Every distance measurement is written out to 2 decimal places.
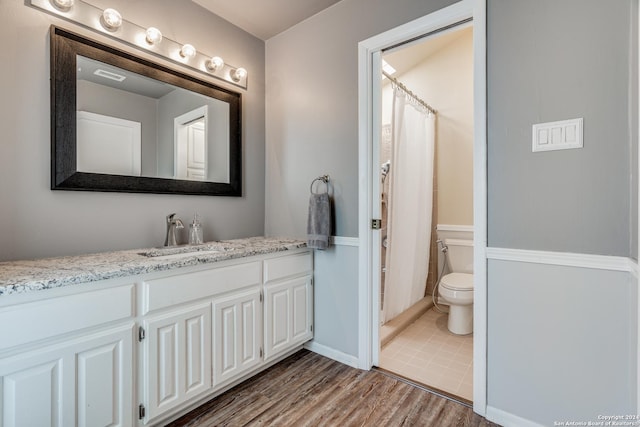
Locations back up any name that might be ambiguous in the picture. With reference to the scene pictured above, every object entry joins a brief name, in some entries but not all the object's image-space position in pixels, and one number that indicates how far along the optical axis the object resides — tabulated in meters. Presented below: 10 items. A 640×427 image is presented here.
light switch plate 1.30
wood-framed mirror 1.54
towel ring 2.17
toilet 2.43
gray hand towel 2.04
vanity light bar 1.54
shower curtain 2.55
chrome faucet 1.90
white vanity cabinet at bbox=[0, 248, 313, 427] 1.05
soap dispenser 2.02
